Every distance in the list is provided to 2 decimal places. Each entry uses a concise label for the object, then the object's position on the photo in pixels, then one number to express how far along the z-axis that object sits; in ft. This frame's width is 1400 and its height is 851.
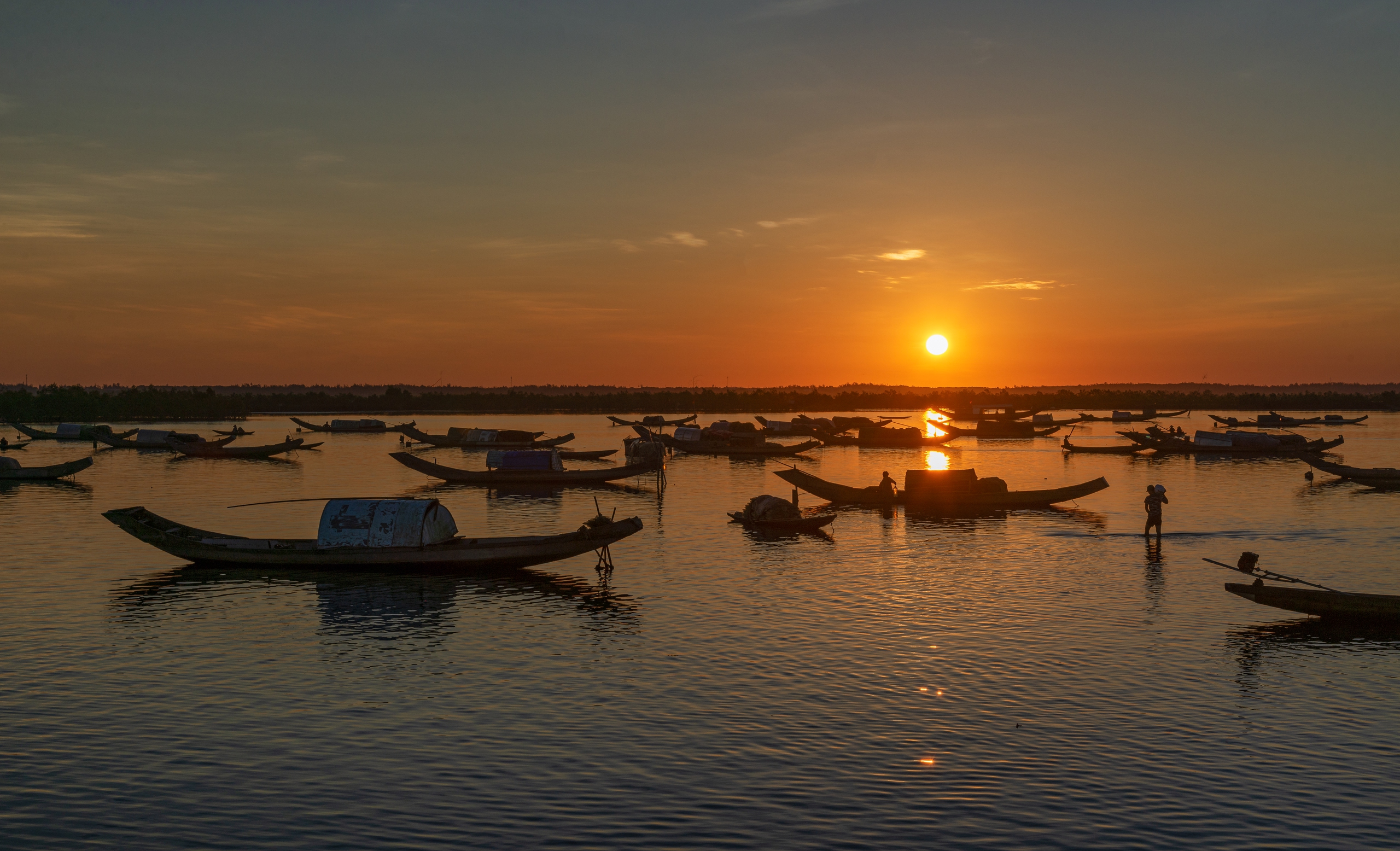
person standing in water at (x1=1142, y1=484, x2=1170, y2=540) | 138.72
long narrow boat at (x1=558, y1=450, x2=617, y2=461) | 309.63
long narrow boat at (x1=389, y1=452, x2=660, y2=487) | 221.66
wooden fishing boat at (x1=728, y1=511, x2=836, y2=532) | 153.17
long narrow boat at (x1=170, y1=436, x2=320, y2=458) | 302.04
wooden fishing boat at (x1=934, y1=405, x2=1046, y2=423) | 479.41
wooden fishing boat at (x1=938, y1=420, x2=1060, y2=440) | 465.47
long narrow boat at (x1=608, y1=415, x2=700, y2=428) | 472.61
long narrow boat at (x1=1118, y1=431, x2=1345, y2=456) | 326.24
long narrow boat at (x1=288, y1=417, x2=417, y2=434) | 461.78
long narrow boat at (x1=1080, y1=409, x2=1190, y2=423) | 611.06
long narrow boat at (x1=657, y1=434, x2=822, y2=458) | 323.16
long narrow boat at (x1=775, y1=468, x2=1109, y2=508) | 177.78
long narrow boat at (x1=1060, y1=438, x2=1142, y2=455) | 344.67
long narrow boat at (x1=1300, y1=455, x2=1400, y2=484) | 220.64
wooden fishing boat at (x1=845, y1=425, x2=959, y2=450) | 386.52
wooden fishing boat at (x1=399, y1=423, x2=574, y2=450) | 339.98
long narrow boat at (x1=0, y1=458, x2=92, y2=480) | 229.45
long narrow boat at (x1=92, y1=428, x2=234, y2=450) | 338.95
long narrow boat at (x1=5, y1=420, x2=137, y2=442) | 377.95
